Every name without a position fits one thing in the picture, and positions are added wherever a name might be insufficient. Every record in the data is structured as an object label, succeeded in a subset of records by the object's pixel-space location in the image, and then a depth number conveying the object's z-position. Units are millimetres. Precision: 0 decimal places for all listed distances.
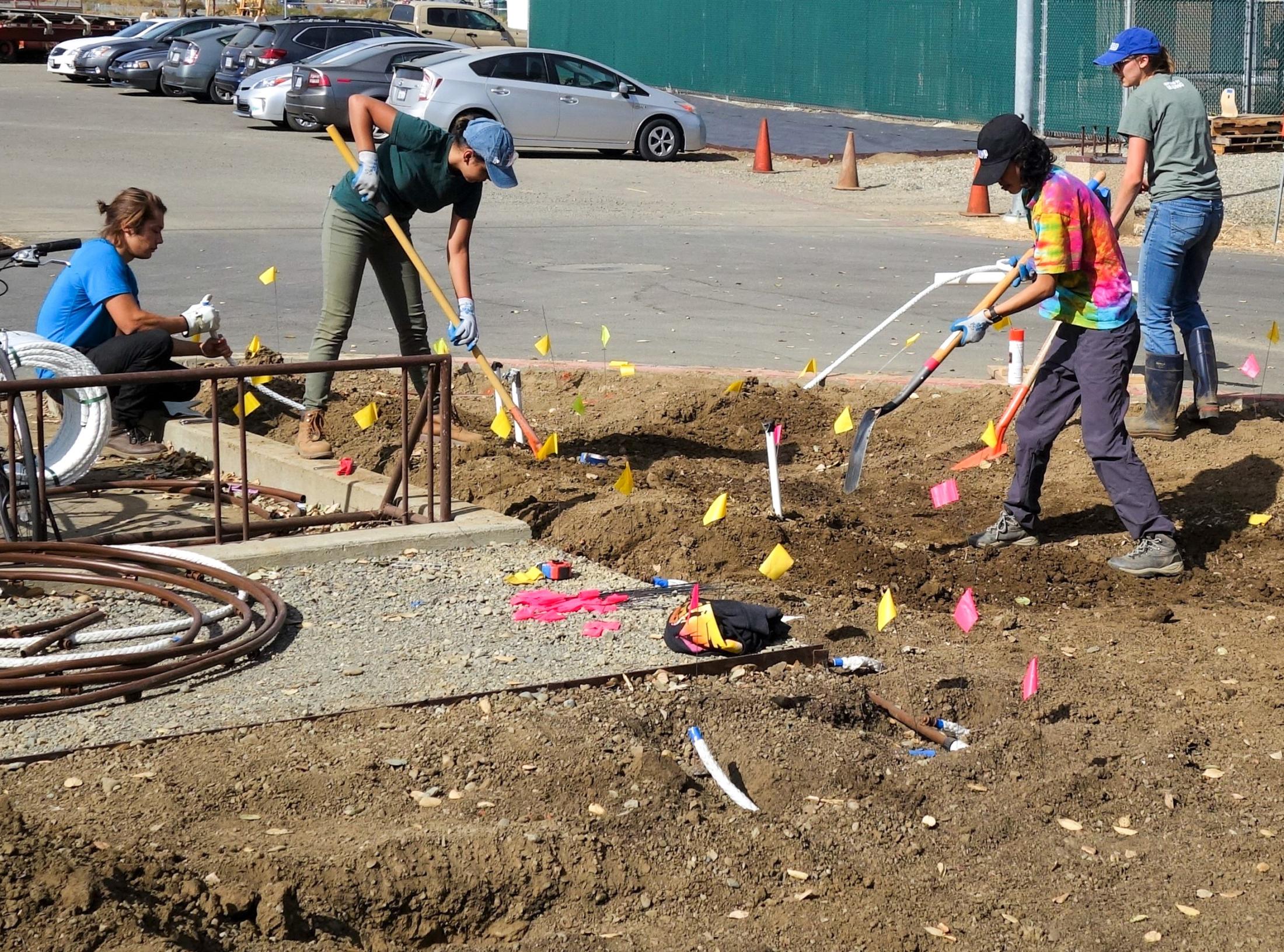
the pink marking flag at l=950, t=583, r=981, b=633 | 5379
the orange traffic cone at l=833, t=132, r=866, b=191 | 21188
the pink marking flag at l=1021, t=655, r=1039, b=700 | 4770
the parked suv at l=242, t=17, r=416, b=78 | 26266
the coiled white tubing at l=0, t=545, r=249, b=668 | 4602
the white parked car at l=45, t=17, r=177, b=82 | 33469
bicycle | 5500
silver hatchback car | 21641
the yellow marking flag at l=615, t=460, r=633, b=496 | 6316
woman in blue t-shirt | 7102
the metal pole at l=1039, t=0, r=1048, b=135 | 23344
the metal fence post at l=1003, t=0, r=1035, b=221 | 17875
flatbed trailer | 39594
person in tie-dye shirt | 5629
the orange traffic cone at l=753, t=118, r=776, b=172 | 22984
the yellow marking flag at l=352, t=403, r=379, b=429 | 6625
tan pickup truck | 36219
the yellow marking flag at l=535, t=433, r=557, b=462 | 6941
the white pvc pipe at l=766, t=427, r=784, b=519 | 6441
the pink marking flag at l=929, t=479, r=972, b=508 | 6367
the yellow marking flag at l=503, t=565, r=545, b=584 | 5633
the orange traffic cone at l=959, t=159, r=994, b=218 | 18172
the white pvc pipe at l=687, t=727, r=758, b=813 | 4078
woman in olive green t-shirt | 7520
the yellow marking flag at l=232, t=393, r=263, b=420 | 6641
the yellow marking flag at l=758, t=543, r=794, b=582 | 5555
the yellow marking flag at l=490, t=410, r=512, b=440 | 6961
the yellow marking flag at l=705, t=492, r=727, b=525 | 5926
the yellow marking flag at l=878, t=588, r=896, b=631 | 5117
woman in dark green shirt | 6648
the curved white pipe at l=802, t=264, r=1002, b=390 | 8047
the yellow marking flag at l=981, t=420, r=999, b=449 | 7047
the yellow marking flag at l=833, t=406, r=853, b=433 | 7145
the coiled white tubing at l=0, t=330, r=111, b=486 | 6465
